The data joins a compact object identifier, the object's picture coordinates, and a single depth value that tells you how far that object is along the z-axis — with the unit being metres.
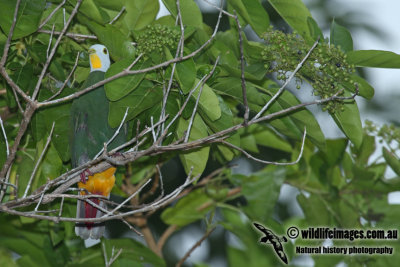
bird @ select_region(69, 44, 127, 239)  4.94
